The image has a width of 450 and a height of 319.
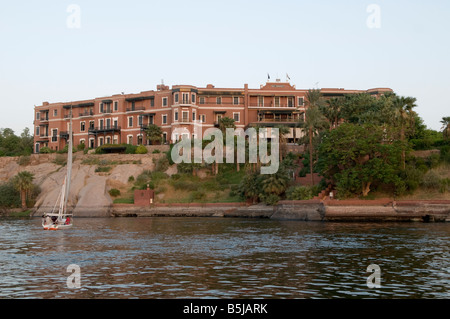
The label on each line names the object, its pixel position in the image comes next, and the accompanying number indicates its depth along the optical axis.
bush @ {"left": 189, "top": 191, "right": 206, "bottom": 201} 78.88
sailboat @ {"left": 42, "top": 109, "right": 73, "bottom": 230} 51.91
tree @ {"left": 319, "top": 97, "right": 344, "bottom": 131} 80.38
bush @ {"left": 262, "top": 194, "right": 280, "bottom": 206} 68.25
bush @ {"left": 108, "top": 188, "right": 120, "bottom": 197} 84.12
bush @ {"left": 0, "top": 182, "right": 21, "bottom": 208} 82.56
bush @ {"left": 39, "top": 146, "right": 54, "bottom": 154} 105.69
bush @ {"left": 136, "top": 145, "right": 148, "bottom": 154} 97.31
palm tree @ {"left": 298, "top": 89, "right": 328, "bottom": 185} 70.25
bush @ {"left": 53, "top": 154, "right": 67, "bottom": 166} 97.14
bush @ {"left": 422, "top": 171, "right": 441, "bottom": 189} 60.62
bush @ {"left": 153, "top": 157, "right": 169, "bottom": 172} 91.90
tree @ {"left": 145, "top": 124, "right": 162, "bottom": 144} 100.38
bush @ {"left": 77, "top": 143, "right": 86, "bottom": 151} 107.06
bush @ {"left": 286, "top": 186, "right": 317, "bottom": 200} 63.69
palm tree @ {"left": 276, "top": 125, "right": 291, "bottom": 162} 78.50
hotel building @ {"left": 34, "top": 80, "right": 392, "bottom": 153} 100.00
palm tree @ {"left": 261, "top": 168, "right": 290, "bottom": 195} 68.62
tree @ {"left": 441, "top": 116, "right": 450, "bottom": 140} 71.56
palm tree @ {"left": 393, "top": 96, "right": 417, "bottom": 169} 65.19
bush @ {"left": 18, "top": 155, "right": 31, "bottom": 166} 100.44
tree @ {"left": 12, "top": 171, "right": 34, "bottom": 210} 81.19
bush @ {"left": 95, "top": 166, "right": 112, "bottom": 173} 91.31
